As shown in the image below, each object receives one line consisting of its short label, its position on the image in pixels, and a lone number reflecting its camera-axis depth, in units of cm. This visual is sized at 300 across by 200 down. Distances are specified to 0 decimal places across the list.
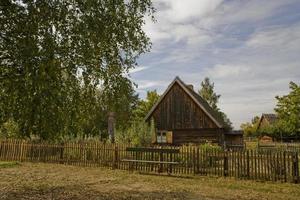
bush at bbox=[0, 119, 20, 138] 914
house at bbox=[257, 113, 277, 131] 7382
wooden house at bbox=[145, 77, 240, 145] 3186
